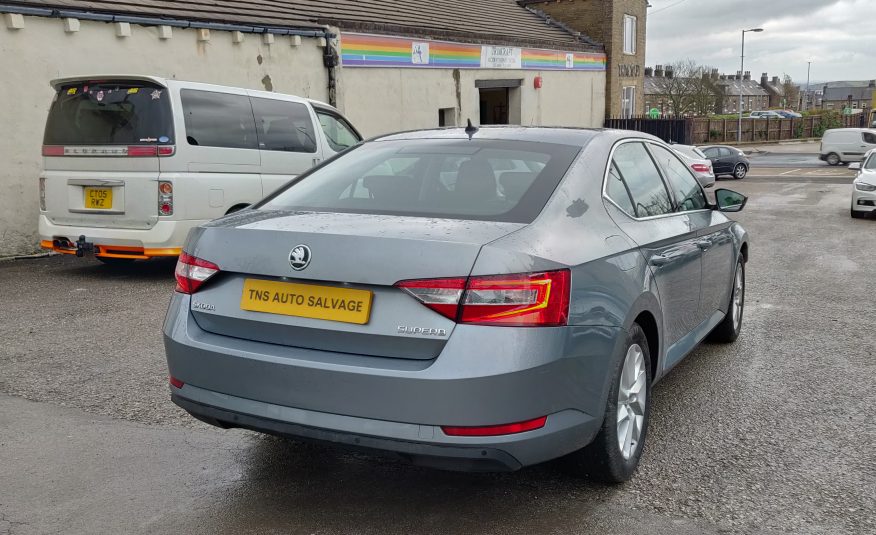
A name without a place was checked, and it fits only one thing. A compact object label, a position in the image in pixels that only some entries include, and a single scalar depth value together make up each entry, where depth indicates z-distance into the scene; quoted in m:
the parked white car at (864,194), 15.60
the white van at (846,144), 36.69
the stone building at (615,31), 30.42
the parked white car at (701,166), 21.46
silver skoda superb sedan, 2.79
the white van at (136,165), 8.09
